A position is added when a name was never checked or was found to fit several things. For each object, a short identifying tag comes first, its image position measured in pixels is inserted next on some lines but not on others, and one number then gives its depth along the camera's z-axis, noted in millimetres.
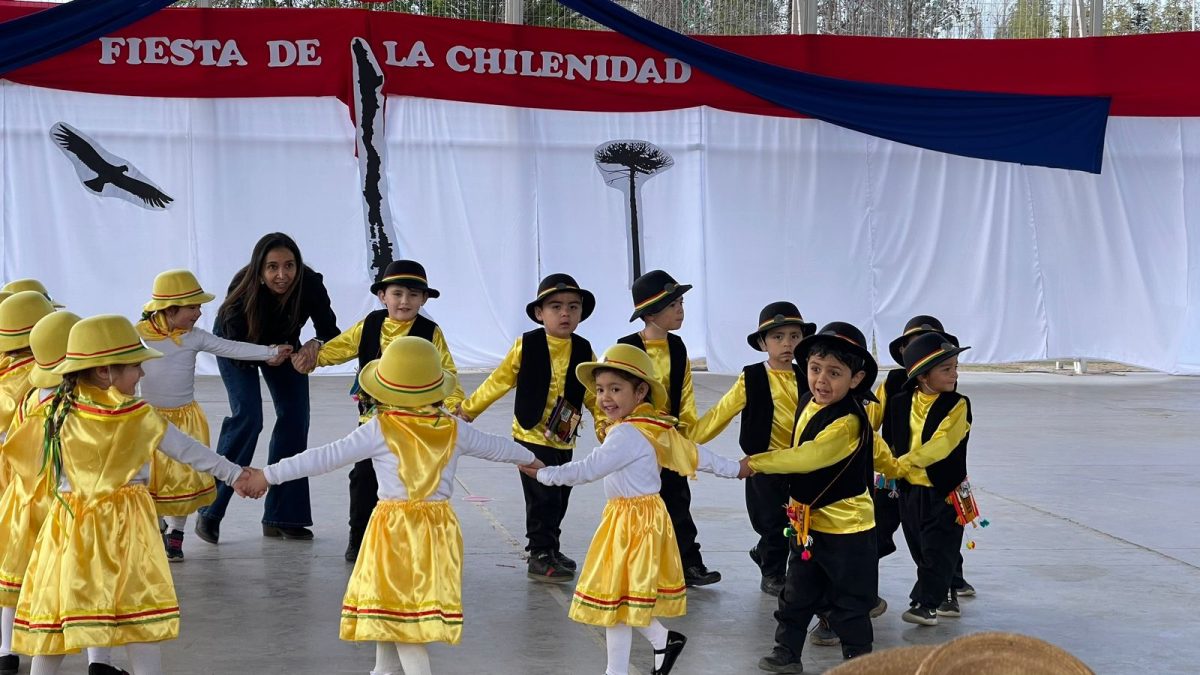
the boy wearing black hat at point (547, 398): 6098
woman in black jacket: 6691
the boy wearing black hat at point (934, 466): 5398
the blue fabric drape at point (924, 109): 9688
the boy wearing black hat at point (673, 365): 5949
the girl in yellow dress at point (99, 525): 4176
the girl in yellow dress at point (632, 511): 4562
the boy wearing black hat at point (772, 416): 5891
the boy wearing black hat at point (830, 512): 4859
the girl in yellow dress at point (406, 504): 4332
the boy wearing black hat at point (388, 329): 6223
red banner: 12773
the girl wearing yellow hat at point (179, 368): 6047
